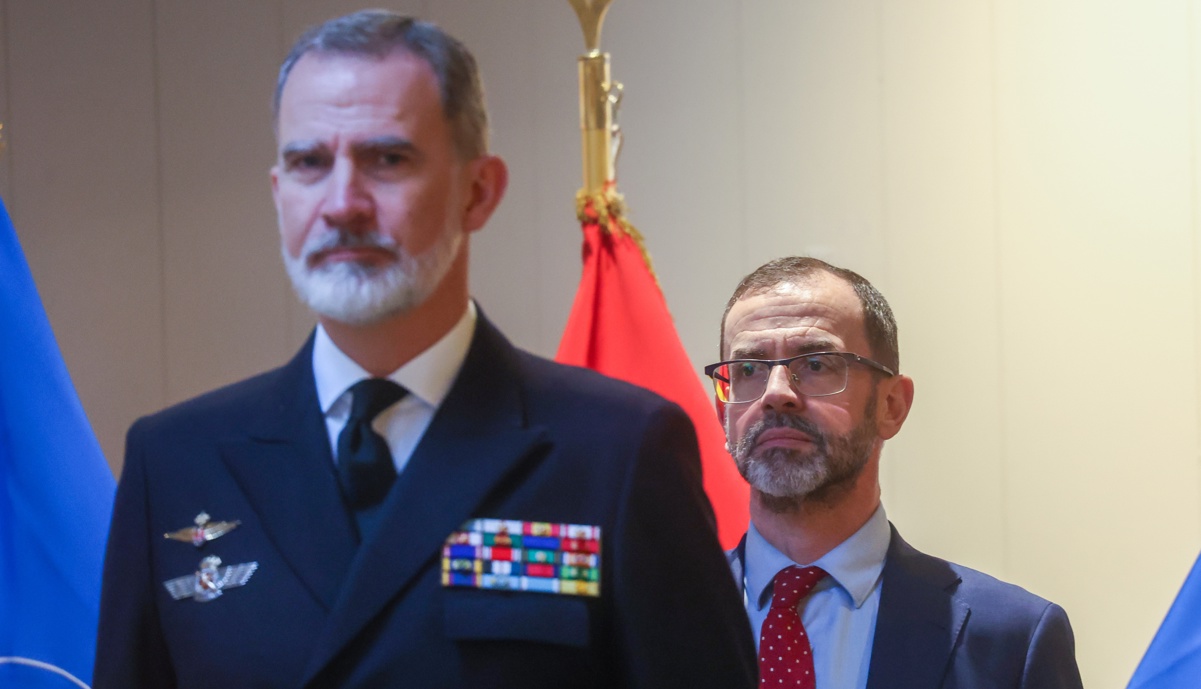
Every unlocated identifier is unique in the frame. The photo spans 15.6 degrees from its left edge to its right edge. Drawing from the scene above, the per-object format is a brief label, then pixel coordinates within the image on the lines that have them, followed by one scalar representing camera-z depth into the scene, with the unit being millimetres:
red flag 4810
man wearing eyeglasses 4163
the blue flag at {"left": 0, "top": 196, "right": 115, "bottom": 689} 4251
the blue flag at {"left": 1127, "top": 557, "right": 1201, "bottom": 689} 4228
